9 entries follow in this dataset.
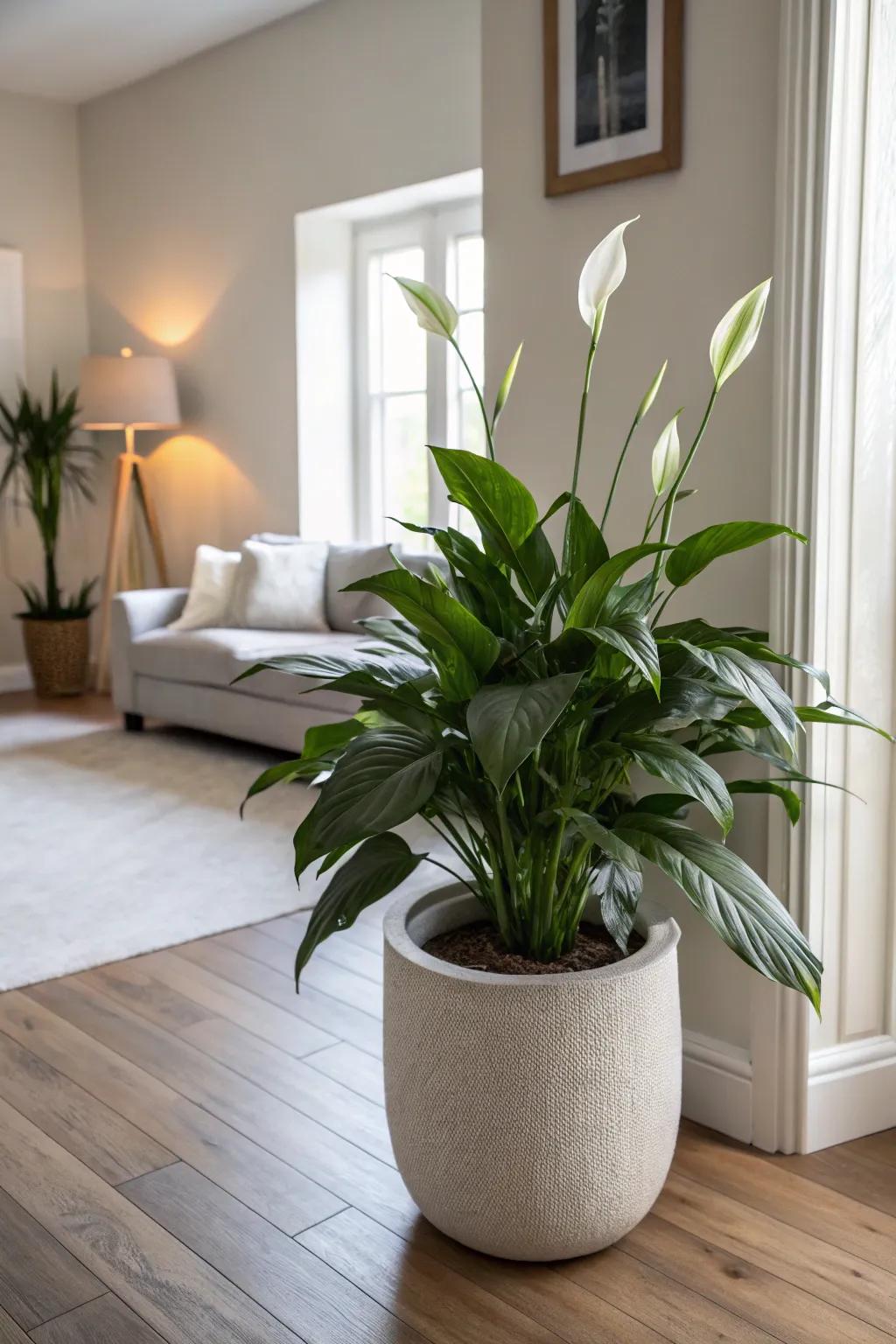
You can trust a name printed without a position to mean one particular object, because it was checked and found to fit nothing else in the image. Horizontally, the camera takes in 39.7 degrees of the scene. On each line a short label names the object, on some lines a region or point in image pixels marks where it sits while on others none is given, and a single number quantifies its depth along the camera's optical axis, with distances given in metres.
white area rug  3.09
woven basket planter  6.45
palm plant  6.41
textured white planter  1.63
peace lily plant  1.55
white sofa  4.82
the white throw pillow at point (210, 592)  5.59
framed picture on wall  2.07
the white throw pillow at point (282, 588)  5.36
